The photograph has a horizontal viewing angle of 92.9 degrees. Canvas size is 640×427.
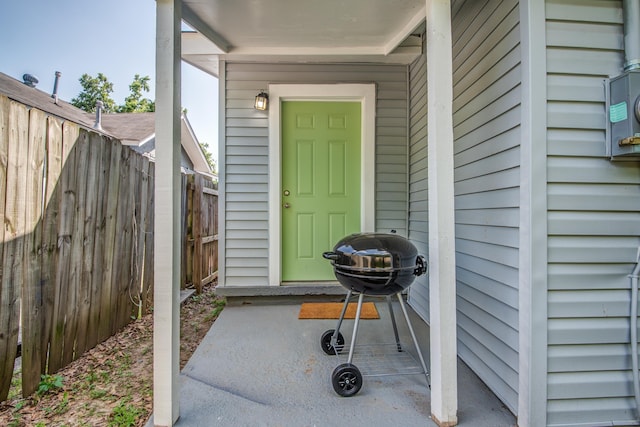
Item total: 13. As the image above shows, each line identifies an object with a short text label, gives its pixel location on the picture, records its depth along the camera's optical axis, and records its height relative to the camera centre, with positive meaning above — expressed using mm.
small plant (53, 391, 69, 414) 1613 -1039
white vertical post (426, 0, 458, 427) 1480 +22
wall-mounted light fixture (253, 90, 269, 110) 3136 +1185
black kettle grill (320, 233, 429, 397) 1674 -299
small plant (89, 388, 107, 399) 1744 -1040
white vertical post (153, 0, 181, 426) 1455 -31
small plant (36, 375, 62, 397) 1739 -989
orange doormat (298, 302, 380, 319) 2809 -915
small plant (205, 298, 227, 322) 3113 -1016
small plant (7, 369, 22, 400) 1683 -988
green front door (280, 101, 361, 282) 3271 +335
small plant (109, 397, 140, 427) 1517 -1037
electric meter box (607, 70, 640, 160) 1355 +467
